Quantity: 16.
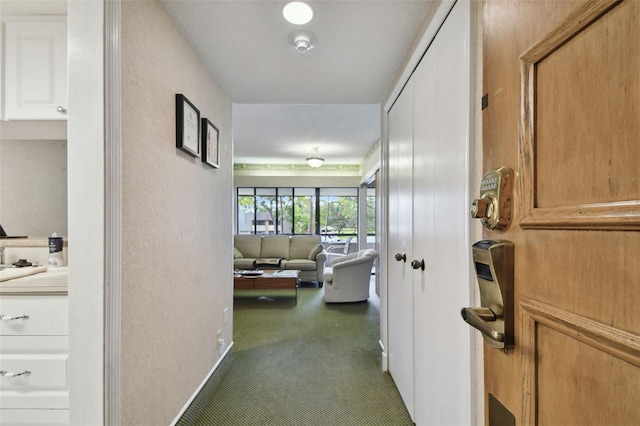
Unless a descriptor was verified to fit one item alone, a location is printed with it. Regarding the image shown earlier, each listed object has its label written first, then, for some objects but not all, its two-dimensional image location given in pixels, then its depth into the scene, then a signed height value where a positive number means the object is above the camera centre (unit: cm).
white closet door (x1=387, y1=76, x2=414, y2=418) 178 -20
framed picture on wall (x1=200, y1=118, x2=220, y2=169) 203 +49
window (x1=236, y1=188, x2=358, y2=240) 732 +8
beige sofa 588 -70
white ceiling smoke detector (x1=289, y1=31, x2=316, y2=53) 169 +98
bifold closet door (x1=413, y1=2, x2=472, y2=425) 108 -5
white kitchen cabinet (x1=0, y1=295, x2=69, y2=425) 125 -60
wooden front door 34 +1
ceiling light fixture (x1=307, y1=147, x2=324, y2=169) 529 +93
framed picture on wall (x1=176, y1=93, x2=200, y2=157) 167 +51
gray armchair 426 -95
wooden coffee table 438 -99
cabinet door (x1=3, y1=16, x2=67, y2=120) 152 +72
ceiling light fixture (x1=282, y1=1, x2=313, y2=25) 147 +100
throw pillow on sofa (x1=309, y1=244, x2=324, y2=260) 574 -74
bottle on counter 162 -20
